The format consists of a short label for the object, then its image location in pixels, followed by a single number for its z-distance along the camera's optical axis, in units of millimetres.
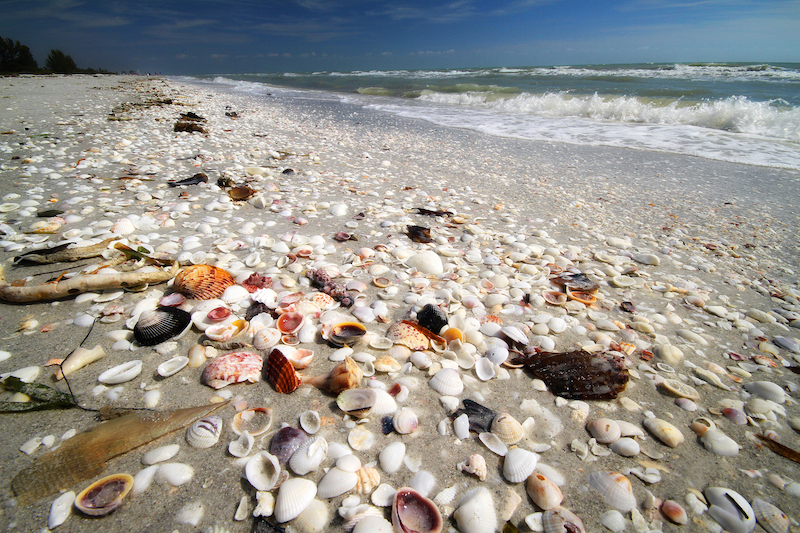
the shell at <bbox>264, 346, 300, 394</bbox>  334
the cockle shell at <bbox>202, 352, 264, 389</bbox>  335
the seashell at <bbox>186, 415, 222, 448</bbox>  280
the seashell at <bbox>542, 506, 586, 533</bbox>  244
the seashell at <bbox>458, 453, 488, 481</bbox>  275
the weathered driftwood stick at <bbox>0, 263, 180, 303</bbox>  402
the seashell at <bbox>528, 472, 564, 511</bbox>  256
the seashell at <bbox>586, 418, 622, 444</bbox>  307
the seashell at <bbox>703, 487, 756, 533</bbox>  249
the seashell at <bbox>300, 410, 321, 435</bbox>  296
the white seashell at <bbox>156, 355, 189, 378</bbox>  336
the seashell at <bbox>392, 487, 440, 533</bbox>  236
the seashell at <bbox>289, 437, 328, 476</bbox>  266
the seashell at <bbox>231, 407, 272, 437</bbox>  294
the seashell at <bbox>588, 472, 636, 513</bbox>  260
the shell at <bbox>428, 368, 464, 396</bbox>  348
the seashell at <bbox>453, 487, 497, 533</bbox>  239
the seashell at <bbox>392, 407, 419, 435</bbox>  306
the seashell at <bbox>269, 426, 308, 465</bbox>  276
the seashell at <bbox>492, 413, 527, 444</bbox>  304
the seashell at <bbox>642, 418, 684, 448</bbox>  307
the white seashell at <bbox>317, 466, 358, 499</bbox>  253
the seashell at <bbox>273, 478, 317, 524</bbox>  237
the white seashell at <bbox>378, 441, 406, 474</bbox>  275
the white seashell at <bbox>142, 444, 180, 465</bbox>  263
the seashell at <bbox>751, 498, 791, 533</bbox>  252
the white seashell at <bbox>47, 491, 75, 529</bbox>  223
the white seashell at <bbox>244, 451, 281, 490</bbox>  253
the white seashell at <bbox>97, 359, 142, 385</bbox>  322
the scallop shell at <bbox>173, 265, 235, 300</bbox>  437
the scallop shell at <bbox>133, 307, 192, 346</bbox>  368
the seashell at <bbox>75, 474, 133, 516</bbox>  229
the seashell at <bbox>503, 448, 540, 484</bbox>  276
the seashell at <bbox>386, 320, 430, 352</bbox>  397
